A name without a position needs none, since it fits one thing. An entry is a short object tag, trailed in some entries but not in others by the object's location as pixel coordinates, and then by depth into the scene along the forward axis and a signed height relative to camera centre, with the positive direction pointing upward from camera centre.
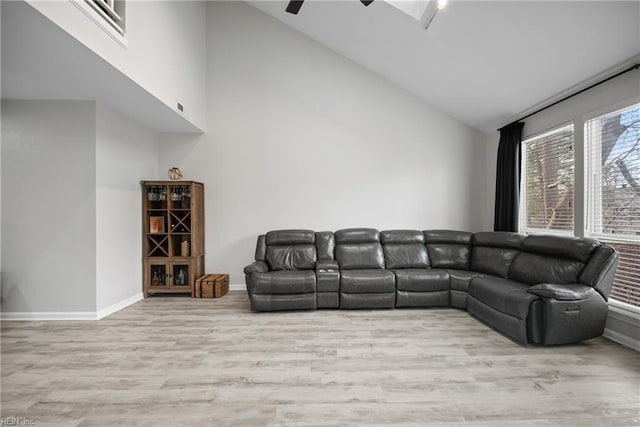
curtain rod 2.68 +1.39
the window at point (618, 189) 2.76 +0.25
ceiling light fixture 2.83 +2.14
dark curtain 4.19 +0.51
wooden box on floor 4.28 -1.16
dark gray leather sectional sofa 2.67 -0.81
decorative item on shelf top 4.50 +0.59
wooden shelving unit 4.33 -0.43
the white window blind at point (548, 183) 3.54 +0.40
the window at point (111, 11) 2.32 +1.76
